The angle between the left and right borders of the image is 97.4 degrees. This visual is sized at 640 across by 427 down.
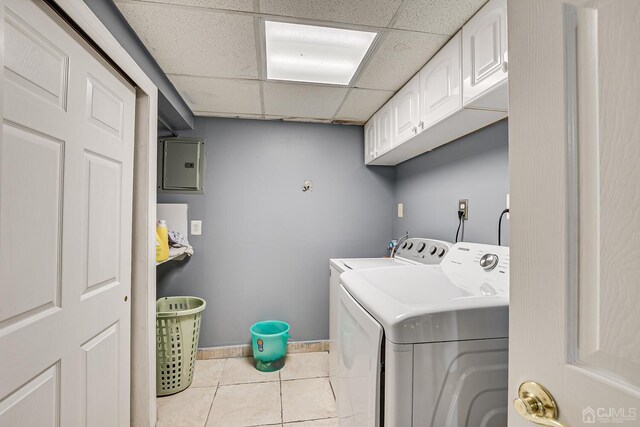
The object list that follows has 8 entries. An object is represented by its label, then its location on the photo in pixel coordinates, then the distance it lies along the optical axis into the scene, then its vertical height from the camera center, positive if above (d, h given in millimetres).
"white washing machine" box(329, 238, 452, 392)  1929 -353
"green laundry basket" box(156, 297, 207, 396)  1923 -921
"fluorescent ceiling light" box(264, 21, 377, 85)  1447 +955
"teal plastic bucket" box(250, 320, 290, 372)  2252 -1075
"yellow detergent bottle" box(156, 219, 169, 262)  1826 -178
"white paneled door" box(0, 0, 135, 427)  813 -44
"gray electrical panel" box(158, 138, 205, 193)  2428 +432
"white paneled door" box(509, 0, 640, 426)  398 +22
